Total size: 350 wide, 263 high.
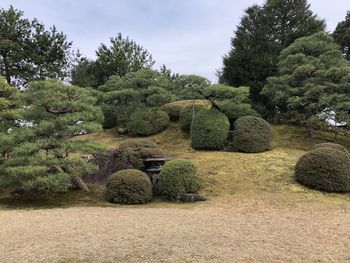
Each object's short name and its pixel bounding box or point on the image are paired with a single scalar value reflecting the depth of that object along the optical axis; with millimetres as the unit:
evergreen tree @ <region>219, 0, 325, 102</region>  18625
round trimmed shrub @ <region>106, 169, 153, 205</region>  9875
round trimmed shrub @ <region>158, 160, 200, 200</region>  10242
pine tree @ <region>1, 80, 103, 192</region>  9805
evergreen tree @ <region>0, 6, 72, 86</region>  20578
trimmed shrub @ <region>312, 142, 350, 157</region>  11156
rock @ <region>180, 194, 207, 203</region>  9949
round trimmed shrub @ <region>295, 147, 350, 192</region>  10062
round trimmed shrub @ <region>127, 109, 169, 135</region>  16109
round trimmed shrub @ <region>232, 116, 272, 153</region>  13125
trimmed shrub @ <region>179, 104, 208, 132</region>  15403
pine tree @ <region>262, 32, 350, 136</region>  13719
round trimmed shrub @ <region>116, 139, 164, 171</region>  11781
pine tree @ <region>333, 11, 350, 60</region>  21489
